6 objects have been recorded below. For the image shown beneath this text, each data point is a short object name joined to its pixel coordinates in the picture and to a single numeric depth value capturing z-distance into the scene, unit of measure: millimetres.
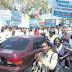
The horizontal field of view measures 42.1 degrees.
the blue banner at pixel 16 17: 7436
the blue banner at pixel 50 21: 9995
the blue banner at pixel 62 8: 4151
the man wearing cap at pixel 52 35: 3138
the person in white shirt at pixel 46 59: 1545
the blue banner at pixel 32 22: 8772
